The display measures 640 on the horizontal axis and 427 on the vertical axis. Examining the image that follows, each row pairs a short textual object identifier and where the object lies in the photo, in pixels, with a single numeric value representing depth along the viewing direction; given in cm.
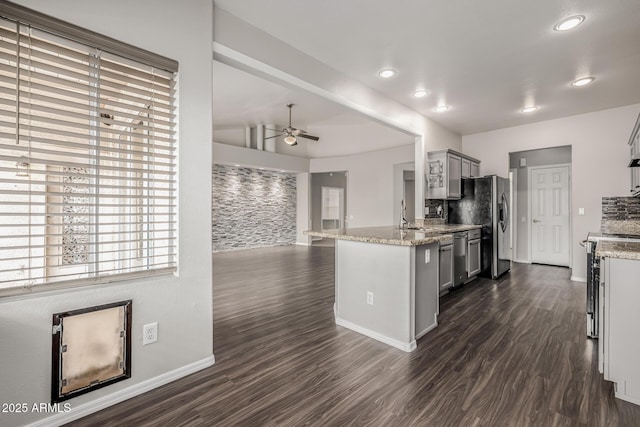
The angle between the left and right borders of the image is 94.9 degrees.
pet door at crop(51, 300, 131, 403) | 161
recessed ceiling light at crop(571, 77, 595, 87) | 347
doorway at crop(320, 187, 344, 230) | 1025
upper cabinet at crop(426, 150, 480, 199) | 473
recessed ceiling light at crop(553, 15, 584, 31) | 238
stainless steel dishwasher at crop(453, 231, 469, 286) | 421
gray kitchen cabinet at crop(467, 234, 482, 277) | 455
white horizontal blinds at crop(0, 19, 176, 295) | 149
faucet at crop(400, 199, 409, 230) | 357
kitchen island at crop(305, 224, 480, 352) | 251
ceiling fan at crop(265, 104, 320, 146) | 606
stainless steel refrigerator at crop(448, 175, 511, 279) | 486
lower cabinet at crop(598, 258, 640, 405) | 181
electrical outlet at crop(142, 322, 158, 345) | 188
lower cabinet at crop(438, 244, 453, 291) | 378
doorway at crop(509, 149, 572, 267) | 616
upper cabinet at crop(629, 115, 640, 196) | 289
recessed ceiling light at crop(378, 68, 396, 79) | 332
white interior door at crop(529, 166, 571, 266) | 582
